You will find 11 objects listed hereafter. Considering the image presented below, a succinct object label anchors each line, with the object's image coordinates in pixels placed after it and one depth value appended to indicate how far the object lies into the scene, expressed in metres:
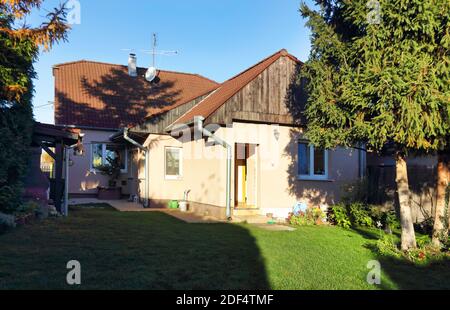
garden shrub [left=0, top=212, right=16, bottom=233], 8.18
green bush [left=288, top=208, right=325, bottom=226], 10.96
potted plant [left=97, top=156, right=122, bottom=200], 18.22
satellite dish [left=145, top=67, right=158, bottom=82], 22.88
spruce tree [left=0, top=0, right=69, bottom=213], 8.10
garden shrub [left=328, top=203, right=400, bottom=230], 10.26
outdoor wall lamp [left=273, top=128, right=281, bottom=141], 11.56
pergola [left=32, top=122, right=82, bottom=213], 10.84
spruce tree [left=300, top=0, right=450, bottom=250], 5.69
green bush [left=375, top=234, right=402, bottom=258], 6.63
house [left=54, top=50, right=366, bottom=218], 11.23
